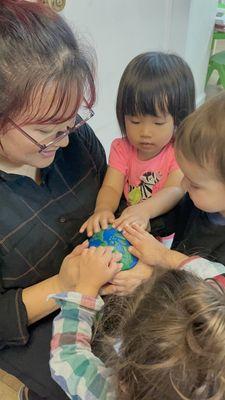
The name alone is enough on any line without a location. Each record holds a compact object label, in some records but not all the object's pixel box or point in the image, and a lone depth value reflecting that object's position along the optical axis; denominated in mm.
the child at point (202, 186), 858
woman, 781
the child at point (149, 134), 1097
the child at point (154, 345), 536
